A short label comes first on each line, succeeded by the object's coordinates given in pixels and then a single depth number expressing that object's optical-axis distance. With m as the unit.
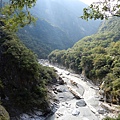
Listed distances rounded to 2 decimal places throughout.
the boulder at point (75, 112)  19.87
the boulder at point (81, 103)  22.69
